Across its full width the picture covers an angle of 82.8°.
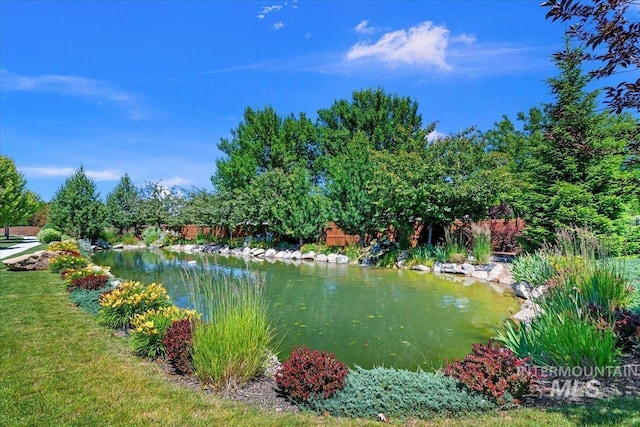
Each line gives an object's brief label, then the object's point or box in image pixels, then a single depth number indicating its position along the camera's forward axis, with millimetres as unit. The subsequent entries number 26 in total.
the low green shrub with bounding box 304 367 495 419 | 2744
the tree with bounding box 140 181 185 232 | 28641
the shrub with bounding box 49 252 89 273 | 9805
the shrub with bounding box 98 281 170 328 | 5004
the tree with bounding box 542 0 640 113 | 2090
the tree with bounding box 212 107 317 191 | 25031
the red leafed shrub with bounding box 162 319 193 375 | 3443
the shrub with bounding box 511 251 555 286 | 6936
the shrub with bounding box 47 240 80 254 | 11666
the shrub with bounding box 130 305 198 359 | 3934
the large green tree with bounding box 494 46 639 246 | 10344
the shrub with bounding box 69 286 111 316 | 5933
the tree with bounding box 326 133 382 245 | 15469
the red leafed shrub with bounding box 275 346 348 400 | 2871
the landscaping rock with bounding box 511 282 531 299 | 7552
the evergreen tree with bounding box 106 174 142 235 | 28234
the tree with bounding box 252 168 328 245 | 18766
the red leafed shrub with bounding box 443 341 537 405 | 2787
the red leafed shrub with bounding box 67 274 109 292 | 6977
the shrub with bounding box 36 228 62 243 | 20562
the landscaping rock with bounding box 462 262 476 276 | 11377
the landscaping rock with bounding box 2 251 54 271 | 10234
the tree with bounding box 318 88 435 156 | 25047
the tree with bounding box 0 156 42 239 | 20469
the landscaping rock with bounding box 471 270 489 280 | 10677
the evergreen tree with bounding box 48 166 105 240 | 22219
